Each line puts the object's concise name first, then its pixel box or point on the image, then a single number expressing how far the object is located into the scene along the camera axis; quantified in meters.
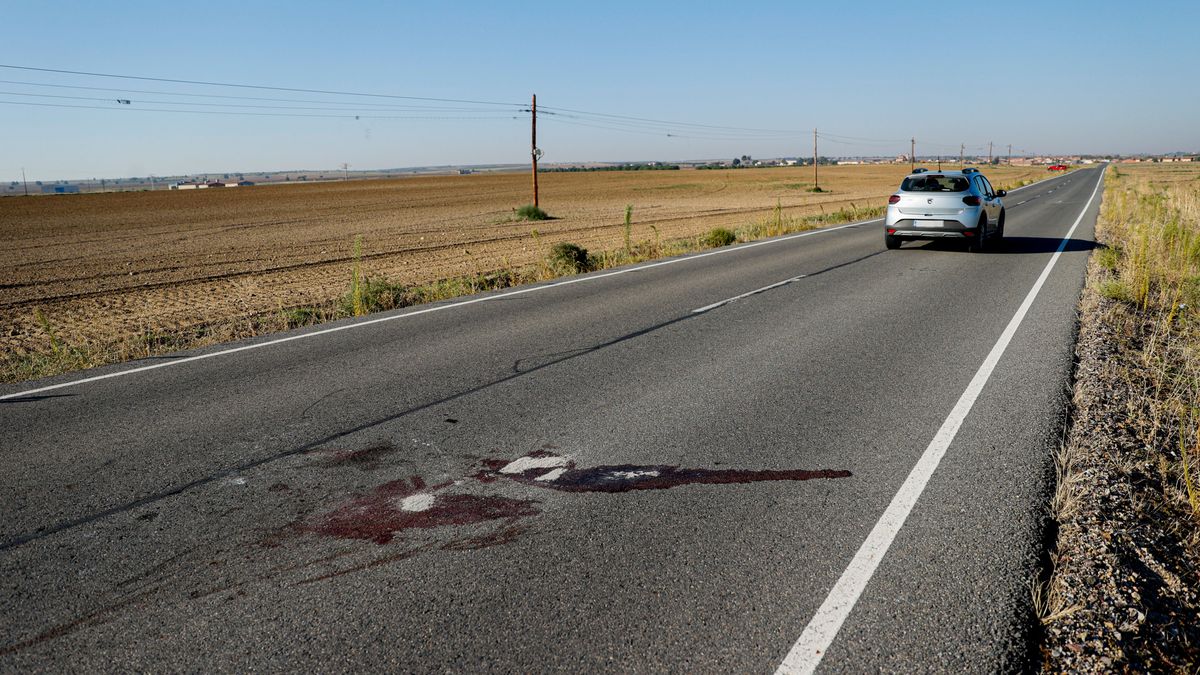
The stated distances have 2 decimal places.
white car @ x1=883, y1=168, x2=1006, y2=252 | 15.84
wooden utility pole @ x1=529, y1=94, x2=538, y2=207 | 36.53
